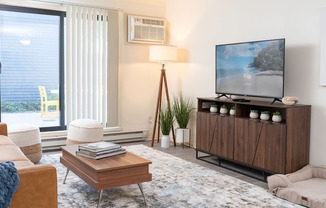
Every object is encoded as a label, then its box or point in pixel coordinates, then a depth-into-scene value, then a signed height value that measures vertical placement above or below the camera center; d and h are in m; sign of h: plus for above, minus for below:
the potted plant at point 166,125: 5.64 -0.69
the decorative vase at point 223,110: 4.48 -0.35
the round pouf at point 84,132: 4.70 -0.68
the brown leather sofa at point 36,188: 1.90 -0.60
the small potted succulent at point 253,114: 4.00 -0.35
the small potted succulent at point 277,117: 3.74 -0.36
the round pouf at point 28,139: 4.18 -0.70
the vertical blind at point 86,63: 5.39 +0.33
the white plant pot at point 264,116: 3.86 -0.37
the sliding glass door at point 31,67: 5.11 +0.25
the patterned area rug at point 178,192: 3.07 -1.07
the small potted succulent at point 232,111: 4.31 -0.35
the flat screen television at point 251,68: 3.80 +0.19
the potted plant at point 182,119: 5.48 -0.58
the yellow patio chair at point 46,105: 5.40 -0.35
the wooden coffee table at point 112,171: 2.80 -0.76
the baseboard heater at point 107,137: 5.26 -0.90
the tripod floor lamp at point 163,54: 5.54 +0.49
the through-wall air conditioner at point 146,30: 5.83 +0.95
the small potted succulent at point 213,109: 4.64 -0.34
